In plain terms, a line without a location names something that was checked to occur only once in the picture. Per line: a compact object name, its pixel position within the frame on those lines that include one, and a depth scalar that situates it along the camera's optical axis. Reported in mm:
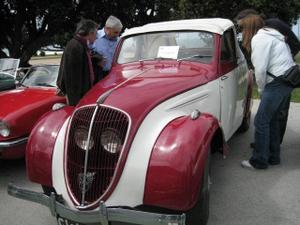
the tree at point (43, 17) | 12865
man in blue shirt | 4546
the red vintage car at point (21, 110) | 3805
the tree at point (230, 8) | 9774
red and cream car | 2353
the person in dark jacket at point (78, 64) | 3744
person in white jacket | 3674
